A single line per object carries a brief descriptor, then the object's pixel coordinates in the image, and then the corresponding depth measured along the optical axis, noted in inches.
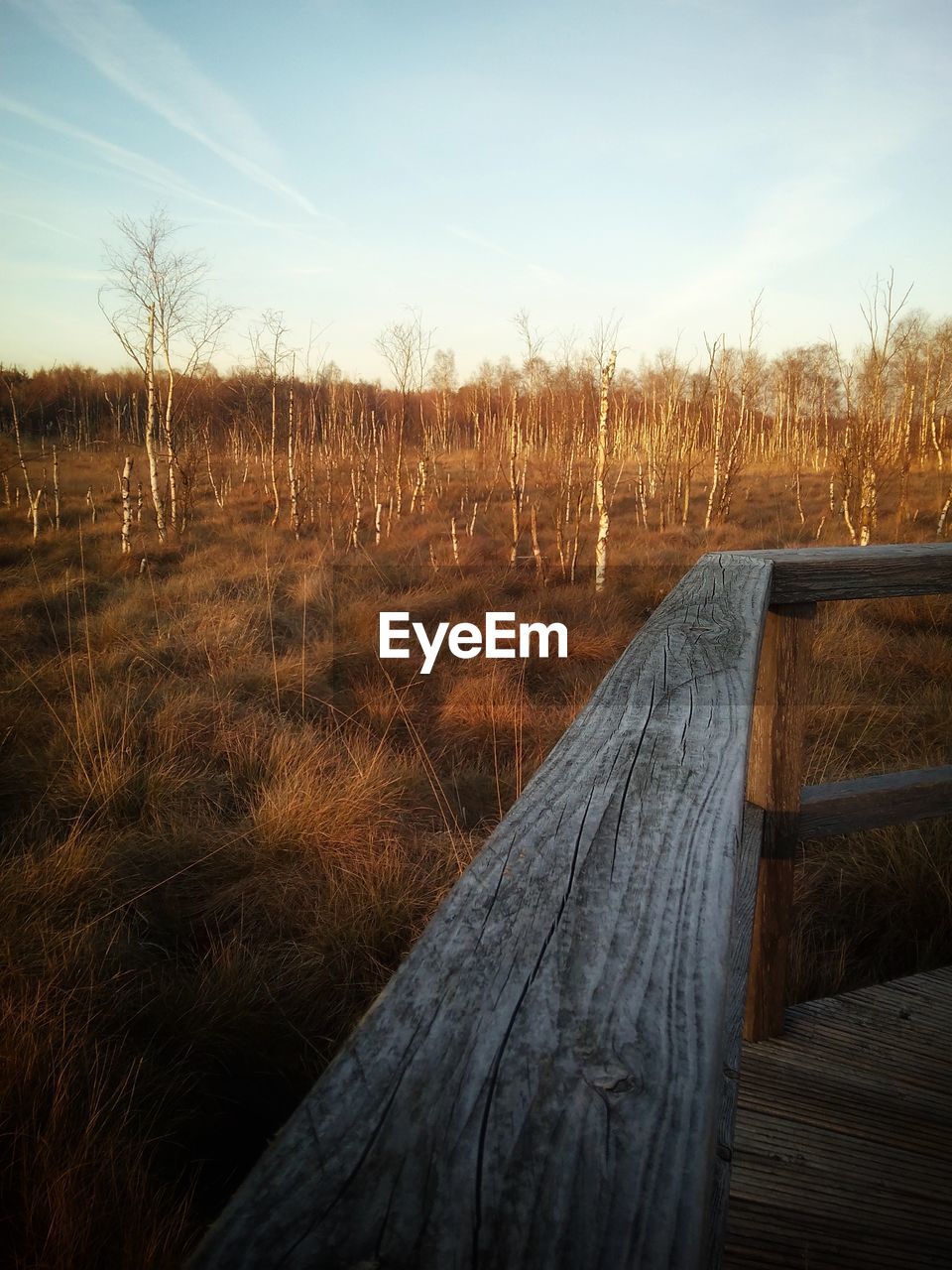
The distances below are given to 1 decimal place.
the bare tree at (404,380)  606.5
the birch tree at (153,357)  477.2
